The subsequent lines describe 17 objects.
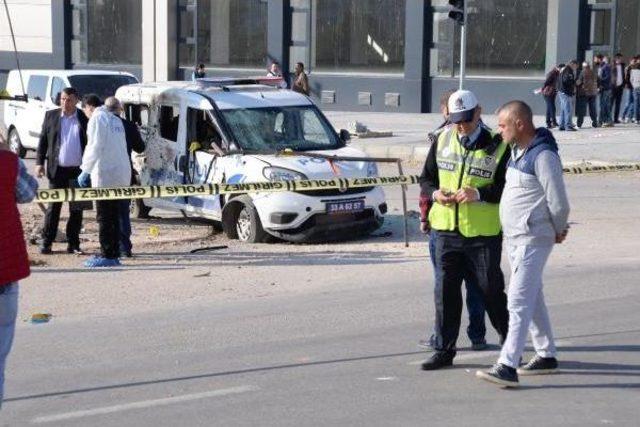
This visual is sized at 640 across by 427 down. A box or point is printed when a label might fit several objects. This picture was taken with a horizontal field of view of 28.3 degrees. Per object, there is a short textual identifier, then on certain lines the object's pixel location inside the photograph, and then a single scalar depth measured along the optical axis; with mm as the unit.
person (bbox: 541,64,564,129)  29000
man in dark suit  13703
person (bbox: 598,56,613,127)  30031
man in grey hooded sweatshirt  7781
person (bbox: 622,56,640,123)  30366
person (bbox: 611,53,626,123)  30344
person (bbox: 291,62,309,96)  31994
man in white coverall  12930
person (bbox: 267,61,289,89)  33844
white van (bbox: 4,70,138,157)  24469
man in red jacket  6426
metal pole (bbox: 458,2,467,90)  26203
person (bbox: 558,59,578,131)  28734
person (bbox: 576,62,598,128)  29641
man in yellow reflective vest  8344
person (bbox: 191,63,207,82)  34438
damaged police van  14328
